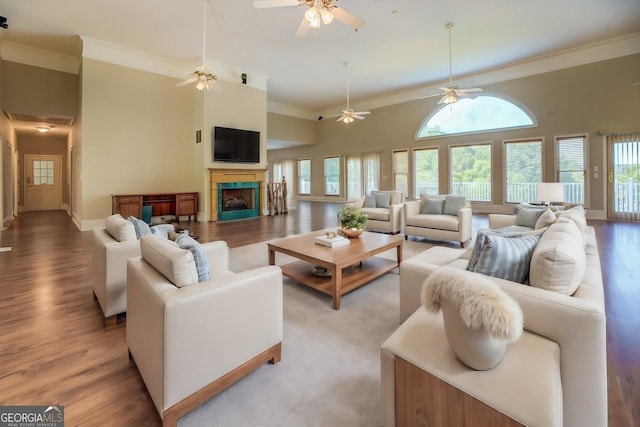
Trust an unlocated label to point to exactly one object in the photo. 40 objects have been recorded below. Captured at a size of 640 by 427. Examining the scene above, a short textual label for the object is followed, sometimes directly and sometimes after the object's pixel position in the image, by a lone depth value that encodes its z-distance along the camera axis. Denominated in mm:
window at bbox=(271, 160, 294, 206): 14414
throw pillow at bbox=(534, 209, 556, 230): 2522
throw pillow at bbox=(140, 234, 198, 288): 1419
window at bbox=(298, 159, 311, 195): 13789
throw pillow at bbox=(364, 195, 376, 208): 6238
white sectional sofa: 961
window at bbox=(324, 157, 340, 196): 12625
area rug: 1385
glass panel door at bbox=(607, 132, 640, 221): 6641
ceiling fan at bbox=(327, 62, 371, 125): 7488
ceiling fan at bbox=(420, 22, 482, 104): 5940
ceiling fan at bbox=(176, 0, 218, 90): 5250
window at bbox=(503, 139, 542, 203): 7950
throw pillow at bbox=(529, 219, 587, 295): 1288
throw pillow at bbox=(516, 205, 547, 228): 3717
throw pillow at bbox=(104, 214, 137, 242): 2303
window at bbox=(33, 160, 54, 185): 10250
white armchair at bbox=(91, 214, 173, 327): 2152
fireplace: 7816
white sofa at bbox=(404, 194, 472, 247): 4676
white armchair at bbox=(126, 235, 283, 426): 1258
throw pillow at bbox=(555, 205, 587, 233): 2375
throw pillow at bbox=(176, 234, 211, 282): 1581
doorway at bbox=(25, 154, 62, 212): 10156
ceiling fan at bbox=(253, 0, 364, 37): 3113
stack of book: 3139
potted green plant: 3518
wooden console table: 6465
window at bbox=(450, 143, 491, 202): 8797
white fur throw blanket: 915
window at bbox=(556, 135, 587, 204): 7289
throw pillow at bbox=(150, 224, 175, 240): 2521
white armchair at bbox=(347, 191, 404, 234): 5547
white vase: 976
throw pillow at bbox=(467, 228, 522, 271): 1573
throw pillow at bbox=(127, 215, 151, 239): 2461
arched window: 8180
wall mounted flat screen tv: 7612
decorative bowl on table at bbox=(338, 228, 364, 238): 3504
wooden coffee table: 2633
